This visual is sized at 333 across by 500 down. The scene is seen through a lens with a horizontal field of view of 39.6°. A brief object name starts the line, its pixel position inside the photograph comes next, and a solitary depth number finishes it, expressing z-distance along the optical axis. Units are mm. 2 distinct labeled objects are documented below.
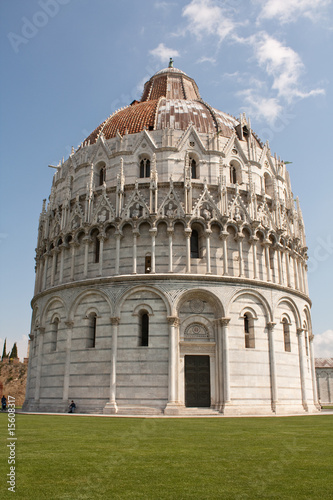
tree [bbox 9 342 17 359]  68062
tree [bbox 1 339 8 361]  67969
